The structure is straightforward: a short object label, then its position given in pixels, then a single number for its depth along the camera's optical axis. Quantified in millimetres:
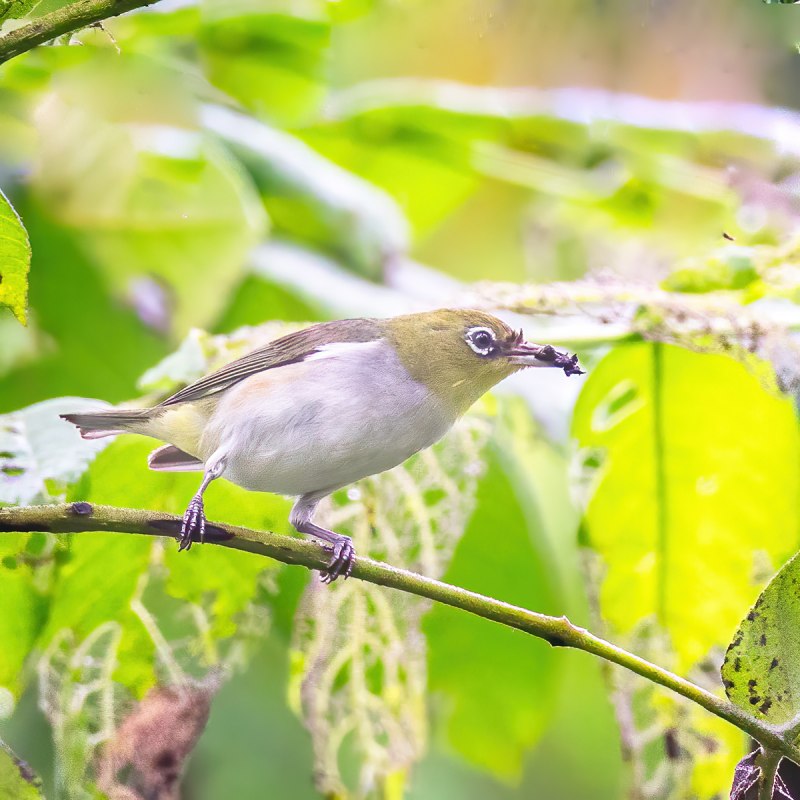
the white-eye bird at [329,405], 4127
